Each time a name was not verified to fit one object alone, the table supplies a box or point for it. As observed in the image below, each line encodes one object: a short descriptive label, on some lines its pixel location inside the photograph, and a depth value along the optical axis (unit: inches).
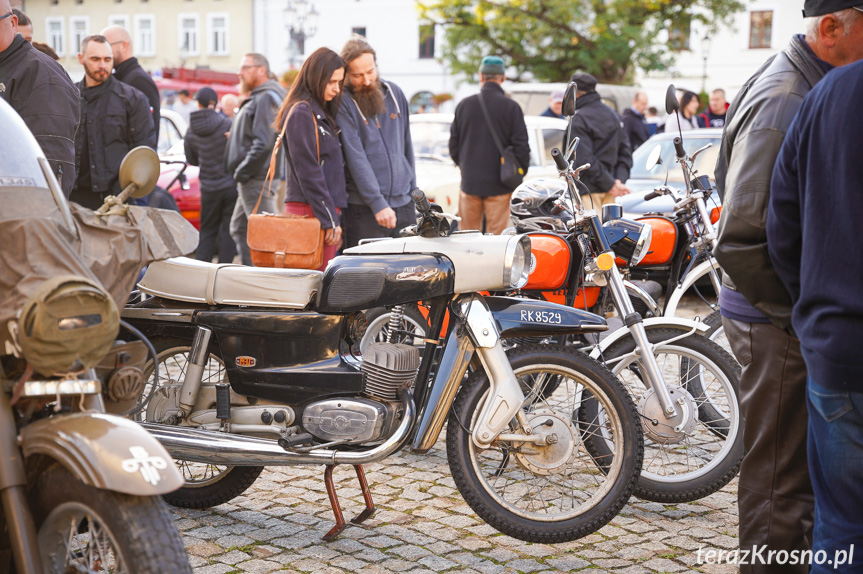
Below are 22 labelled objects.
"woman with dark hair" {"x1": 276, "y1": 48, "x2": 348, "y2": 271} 223.6
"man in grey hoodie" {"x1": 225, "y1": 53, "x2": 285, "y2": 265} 327.3
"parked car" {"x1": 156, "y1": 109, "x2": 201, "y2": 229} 458.9
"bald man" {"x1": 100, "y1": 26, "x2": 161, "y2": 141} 299.7
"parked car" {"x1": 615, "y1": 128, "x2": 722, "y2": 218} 413.1
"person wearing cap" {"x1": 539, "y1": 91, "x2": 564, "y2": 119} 520.4
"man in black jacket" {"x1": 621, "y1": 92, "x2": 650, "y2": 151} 556.4
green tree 1355.8
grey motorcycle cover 98.8
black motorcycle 151.4
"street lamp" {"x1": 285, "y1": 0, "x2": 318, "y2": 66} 1187.3
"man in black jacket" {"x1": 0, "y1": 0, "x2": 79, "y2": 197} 191.6
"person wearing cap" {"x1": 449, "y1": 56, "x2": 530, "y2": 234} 348.8
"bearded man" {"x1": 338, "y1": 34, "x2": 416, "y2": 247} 239.8
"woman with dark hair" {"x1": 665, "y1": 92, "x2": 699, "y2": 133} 586.9
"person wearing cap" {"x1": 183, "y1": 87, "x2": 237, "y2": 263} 386.9
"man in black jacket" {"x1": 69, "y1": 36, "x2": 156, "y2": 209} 263.1
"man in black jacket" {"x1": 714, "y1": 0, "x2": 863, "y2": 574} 111.2
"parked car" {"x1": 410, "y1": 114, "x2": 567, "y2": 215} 462.9
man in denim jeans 91.2
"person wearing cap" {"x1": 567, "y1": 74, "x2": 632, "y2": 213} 347.9
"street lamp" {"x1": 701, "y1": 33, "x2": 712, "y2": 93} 1261.1
